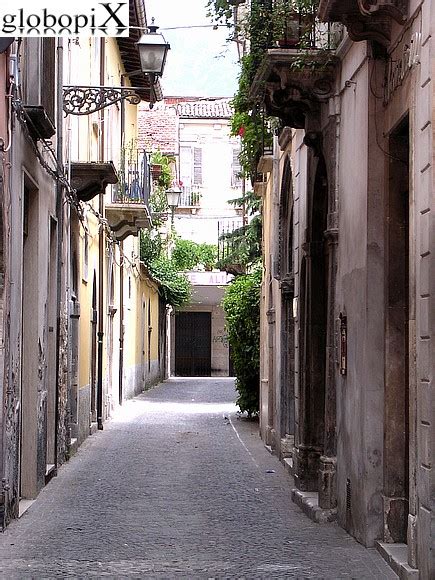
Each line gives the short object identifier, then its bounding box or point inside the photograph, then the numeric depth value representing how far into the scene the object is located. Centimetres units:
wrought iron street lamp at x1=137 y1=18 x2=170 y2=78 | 1402
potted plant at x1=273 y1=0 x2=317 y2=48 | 1255
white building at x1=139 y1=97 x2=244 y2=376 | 5544
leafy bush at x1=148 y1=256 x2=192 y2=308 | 4519
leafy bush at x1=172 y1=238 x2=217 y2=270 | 5309
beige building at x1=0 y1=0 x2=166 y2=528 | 1119
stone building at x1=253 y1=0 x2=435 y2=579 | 838
